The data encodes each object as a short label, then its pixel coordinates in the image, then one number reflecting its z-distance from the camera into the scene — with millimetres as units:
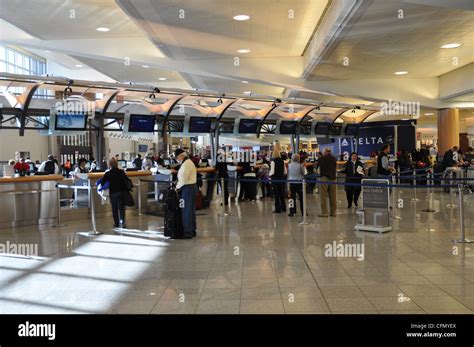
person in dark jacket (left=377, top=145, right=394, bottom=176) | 13281
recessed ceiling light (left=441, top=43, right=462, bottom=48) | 12080
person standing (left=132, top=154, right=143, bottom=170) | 19538
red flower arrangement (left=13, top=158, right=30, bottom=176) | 11851
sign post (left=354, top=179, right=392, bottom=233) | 9445
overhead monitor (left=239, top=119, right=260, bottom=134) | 18375
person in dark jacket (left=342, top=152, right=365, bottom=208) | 13766
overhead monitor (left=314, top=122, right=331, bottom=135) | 22438
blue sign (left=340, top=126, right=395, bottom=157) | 23750
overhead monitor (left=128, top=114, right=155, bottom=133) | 14945
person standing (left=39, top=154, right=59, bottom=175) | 14938
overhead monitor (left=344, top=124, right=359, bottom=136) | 24484
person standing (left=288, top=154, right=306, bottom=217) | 12211
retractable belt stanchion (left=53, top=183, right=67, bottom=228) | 11548
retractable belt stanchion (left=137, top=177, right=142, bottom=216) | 13284
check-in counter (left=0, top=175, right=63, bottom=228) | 11031
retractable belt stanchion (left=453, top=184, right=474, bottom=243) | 8180
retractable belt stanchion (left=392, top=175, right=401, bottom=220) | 9975
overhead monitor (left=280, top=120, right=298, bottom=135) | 20423
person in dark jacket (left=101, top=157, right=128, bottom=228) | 10820
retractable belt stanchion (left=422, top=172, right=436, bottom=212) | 12583
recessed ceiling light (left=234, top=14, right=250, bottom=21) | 10695
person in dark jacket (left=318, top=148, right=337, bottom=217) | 11836
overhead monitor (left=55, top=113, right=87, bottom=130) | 12898
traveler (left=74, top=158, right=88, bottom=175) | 13752
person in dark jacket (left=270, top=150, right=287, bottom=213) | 13070
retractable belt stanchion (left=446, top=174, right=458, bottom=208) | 13556
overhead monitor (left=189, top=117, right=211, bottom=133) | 16875
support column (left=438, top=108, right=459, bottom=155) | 20438
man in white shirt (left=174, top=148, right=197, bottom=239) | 9344
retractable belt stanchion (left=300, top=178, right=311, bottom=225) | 10805
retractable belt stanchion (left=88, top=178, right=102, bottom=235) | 10062
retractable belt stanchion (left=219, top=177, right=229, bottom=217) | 12234
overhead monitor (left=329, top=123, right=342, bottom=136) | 23456
